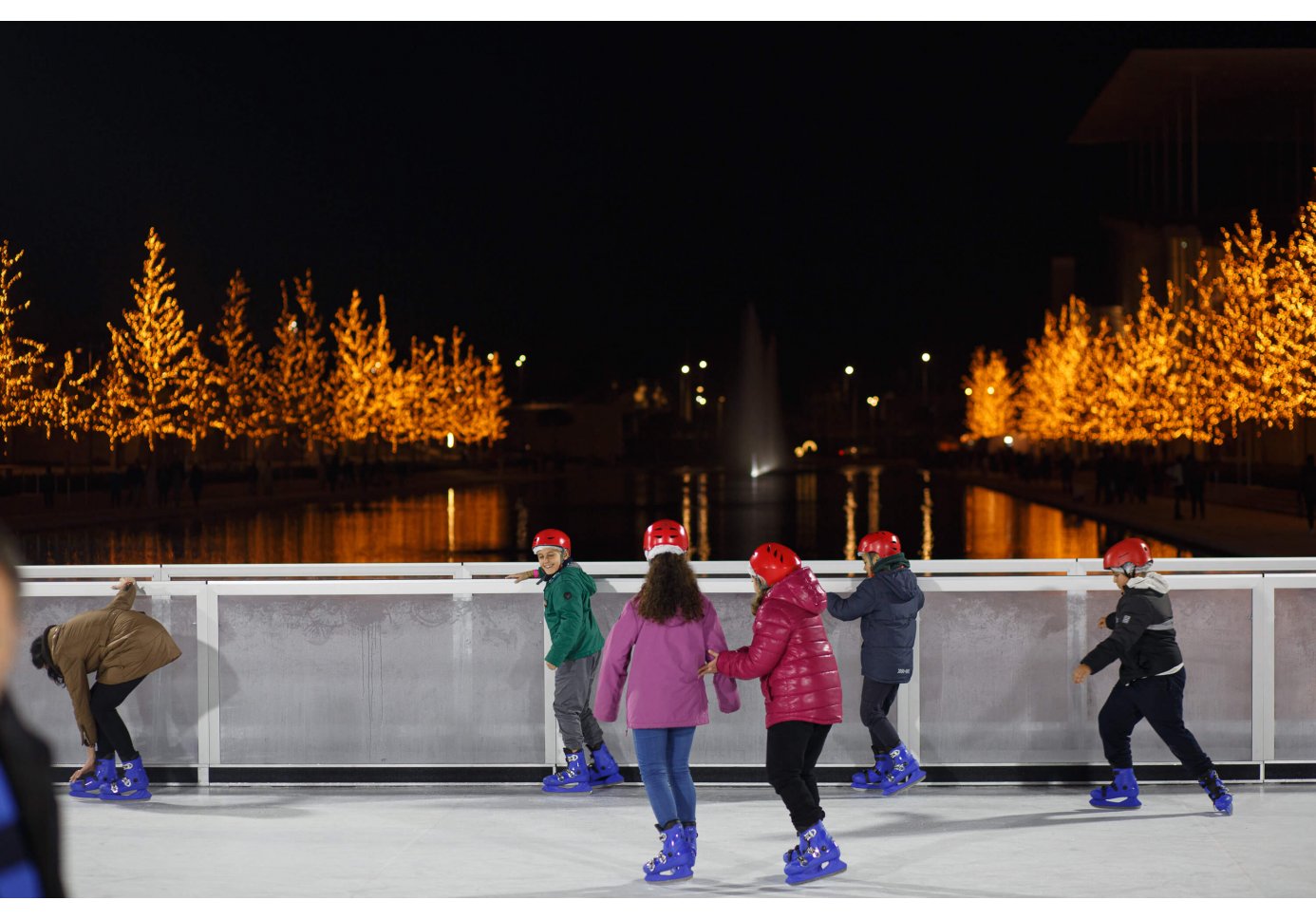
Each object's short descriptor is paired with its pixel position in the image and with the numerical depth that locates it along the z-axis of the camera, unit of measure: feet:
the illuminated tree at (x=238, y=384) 217.36
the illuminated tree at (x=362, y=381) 266.77
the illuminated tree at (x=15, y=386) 163.02
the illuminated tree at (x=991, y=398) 392.41
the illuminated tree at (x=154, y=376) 192.03
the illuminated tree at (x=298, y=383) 241.14
